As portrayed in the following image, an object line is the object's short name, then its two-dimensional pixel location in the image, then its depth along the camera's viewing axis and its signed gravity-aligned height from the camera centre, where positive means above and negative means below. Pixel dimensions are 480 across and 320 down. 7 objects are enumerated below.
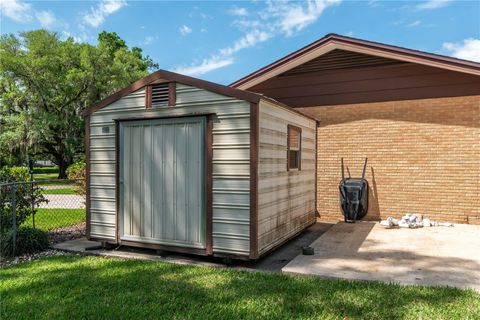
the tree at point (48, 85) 20.84 +4.48
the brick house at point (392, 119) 7.06 +0.80
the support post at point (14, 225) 5.00 -1.10
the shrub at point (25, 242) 4.99 -1.36
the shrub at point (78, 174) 7.71 -0.48
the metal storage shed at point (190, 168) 4.38 -0.21
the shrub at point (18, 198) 5.58 -0.79
